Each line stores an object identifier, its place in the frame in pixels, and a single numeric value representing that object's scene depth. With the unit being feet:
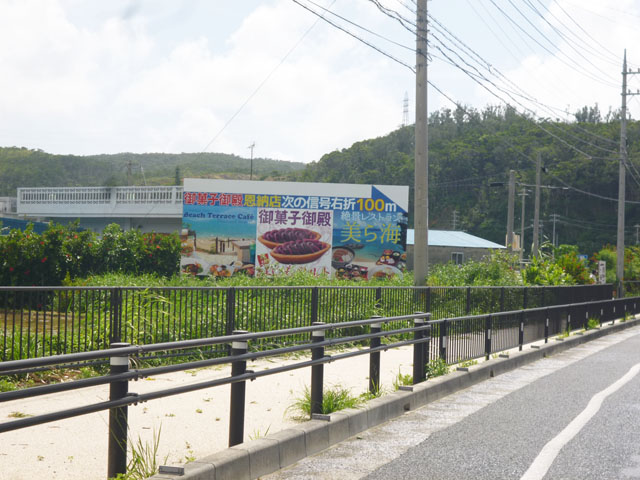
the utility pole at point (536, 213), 137.56
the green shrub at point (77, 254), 60.08
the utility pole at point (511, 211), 135.15
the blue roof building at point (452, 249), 222.28
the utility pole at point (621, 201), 125.08
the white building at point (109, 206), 212.84
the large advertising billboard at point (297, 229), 121.60
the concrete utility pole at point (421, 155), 61.00
